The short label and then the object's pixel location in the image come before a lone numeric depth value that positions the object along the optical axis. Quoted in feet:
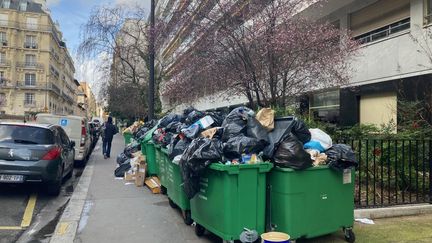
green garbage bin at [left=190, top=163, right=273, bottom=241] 16.24
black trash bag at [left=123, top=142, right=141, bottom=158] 41.94
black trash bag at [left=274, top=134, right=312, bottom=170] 16.25
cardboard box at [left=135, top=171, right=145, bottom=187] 33.23
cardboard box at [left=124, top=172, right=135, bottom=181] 35.81
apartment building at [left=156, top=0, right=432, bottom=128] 35.91
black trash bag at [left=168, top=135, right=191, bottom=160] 21.41
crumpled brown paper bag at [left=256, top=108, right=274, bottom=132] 18.13
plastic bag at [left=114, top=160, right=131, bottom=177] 38.22
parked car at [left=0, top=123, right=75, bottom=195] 26.89
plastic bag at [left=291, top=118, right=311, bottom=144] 17.88
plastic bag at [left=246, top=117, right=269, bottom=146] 17.75
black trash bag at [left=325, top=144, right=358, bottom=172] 17.24
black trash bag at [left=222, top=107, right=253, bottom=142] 18.62
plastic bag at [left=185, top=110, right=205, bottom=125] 24.82
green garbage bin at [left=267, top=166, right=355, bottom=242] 16.30
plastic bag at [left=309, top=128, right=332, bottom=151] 18.13
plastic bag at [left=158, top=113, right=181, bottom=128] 32.35
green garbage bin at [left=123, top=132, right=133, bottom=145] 63.36
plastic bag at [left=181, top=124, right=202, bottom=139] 20.72
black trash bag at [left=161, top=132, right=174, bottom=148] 27.50
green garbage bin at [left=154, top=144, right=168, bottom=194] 27.23
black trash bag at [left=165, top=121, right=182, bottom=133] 29.27
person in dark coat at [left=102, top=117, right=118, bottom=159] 57.62
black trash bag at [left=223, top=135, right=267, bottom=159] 17.20
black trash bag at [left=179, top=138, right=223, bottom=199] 16.93
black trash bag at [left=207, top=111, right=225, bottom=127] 21.99
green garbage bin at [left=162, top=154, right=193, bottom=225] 20.99
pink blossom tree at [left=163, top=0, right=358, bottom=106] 30.53
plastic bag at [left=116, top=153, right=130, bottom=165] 41.38
